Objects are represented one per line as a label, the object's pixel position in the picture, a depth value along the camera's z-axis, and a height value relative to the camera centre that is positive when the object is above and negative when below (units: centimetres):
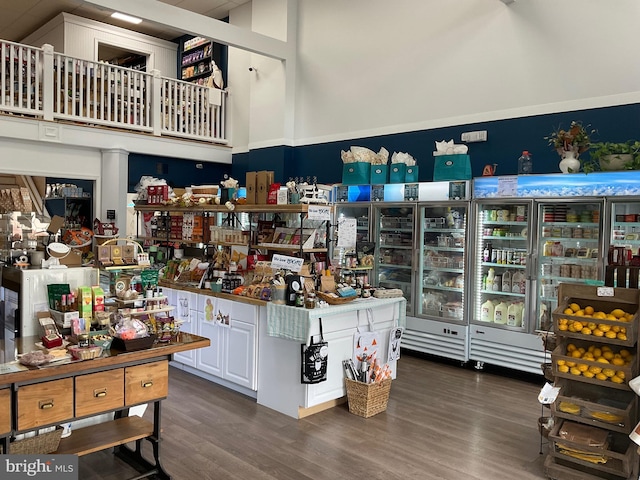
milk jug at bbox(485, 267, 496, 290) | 593 -66
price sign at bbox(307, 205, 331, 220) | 470 +6
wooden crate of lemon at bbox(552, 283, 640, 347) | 328 -59
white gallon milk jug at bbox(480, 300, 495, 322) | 587 -101
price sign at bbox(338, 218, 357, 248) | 504 -13
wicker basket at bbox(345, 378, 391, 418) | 437 -150
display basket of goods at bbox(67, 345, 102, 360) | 278 -74
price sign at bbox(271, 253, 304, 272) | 455 -39
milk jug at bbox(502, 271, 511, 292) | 585 -67
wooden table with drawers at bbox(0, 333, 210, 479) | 259 -97
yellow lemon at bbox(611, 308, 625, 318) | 335 -57
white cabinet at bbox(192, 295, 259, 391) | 476 -117
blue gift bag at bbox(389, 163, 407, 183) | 664 +61
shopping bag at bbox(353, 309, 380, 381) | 466 -115
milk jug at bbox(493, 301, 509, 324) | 577 -101
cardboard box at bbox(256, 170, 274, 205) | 519 +33
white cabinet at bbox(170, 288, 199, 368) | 546 -102
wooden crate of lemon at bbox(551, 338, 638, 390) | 327 -89
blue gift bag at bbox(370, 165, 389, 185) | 679 +59
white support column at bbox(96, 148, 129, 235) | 841 +50
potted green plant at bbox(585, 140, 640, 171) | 488 +65
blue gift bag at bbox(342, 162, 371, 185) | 687 +61
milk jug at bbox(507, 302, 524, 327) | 572 -101
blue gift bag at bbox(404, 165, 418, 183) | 657 +58
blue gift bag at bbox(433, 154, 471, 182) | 606 +63
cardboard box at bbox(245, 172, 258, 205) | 528 +32
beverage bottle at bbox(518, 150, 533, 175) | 575 +65
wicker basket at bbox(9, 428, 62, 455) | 286 -127
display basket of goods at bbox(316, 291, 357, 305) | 453 -69
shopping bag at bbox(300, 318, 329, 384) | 421 -116
